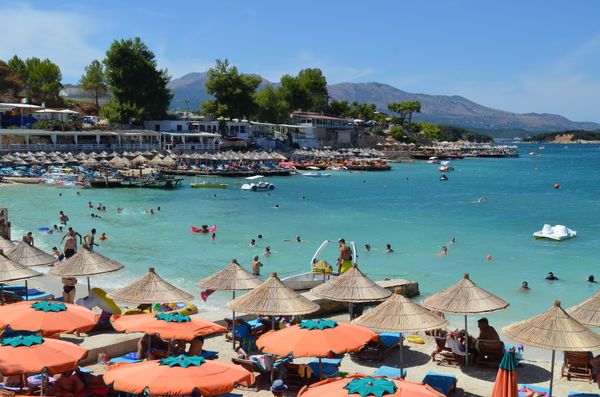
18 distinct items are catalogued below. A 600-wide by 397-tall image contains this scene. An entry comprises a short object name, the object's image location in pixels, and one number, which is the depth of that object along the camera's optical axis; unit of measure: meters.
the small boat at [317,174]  80.69
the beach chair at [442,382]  10.06
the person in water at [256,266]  21.86
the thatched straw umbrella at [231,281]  13.29
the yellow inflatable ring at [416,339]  13.69
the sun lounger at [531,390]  9.82
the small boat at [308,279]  19.19
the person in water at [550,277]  23.77
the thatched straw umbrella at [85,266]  14.10
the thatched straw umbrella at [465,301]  11.50
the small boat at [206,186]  60.59
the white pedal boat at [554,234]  33.72
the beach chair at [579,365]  11.30
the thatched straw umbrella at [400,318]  10.29
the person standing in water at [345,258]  18.58
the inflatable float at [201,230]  33.78
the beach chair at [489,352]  11.80
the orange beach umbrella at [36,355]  8.09
